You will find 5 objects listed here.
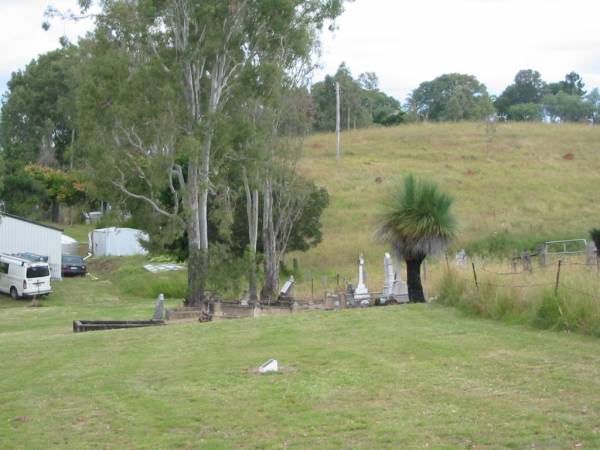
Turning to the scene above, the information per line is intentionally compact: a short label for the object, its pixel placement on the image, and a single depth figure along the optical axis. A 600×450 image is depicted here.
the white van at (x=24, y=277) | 42.28
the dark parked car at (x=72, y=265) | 52.28
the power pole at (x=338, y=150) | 83.00
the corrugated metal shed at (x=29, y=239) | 50.38
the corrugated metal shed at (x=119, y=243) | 60.88
